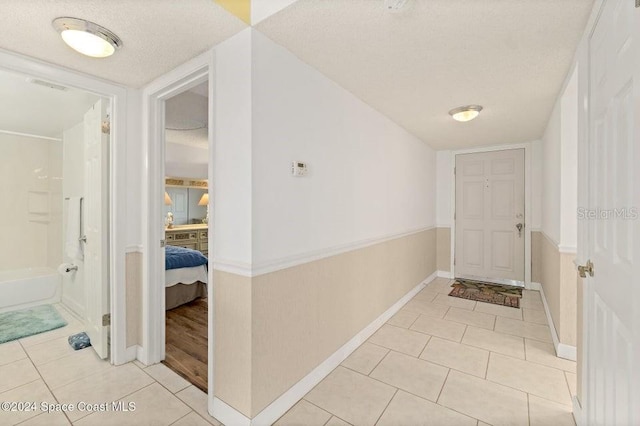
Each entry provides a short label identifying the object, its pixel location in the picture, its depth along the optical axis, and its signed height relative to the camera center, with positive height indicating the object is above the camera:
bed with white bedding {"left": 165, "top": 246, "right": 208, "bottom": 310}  3.51 -0.81
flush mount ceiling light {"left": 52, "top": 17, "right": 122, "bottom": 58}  1.46 +0.94
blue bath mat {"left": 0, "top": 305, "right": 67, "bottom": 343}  2.80 -1.17
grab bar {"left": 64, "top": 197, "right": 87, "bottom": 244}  2.75 -0.13
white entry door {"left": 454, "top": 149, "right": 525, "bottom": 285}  4.49 -0.08
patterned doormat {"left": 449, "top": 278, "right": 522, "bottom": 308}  3.80 -1.15
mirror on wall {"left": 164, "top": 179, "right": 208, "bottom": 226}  6.71 +0.19
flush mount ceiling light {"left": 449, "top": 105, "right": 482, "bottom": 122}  2.79 +0.98
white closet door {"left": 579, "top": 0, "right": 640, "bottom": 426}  0.92 -0.04
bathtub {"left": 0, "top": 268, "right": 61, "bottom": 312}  3.39 -0.93
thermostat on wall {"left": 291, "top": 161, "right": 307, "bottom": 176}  1.84 +0.29
